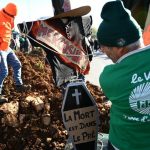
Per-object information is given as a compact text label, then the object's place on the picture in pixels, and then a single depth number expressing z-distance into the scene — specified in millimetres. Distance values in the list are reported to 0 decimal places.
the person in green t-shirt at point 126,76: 1281
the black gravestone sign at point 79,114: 1841
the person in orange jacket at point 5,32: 3590
